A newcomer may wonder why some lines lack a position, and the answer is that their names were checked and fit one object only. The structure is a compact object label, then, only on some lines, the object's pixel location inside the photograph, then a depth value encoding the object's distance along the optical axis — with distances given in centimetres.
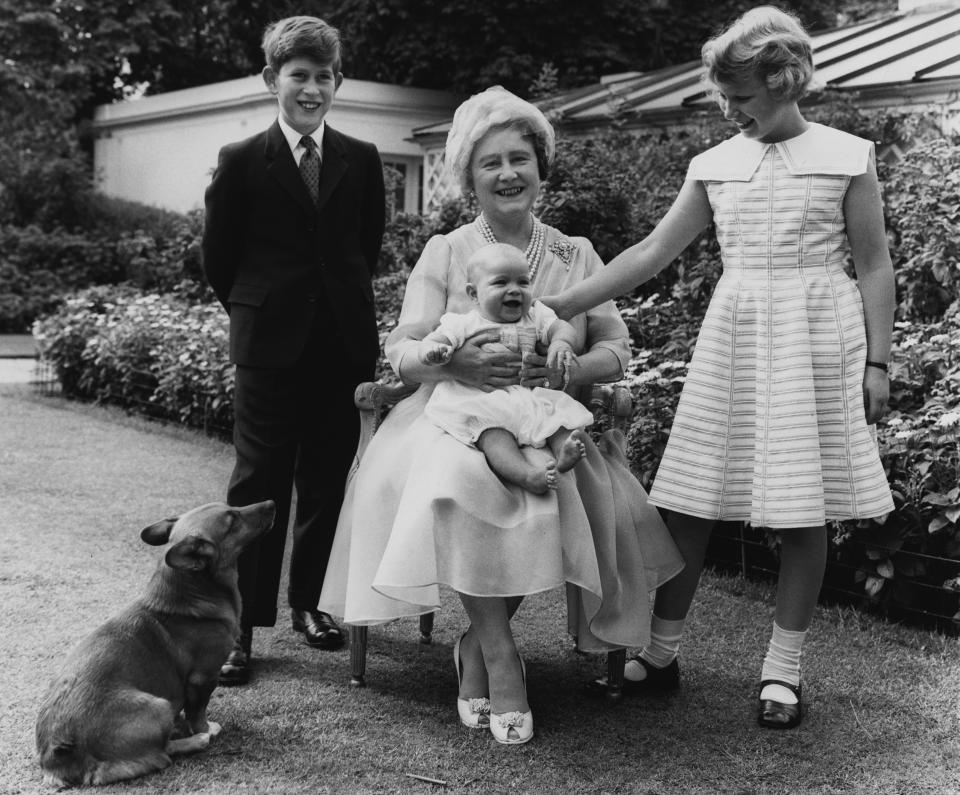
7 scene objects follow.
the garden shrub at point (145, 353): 841
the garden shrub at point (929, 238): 575
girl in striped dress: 324
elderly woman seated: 313
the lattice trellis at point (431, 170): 1480
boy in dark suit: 375
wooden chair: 357
